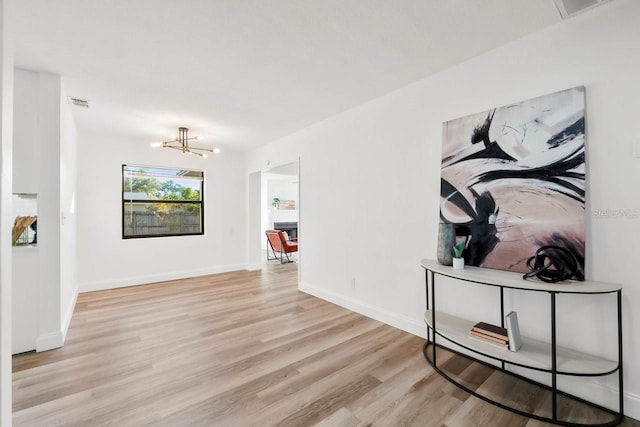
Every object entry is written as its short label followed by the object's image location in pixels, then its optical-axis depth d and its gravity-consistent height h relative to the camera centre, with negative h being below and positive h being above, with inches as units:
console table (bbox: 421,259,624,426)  65.9 -35.8
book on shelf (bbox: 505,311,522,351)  74.8 -31.1
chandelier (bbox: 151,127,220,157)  170.2 +47.6
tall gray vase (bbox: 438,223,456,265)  92.1 -9.4
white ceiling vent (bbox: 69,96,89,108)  127.6 +50.8
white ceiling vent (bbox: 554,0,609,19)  69.5 +51.7
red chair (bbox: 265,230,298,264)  268.5 -29.0
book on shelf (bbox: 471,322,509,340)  78.6 -33.1
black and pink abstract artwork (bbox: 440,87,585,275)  75.3 +10.4
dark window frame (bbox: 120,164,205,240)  193.6 +8.4
